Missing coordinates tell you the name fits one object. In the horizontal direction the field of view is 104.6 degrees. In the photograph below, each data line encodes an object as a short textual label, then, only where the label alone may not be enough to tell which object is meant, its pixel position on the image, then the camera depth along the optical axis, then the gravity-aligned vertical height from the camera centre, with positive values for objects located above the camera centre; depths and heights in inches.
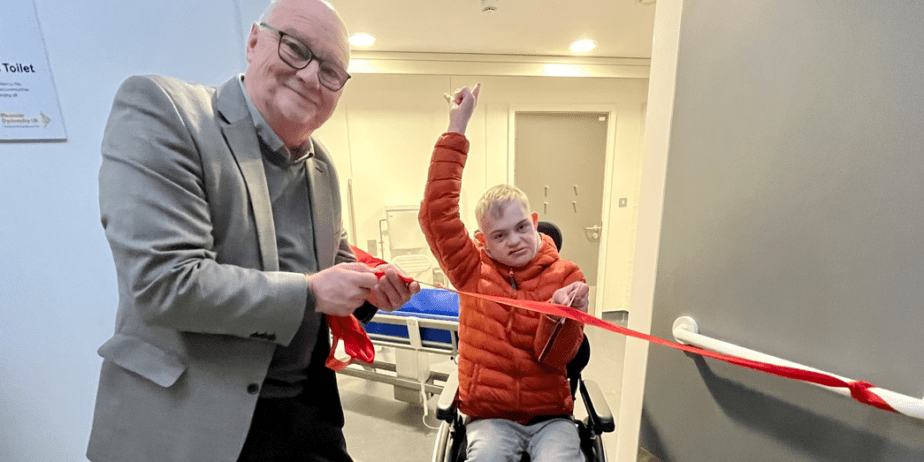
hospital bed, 69.7 -31.6
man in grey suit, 19.8 -3.6
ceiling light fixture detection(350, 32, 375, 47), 92.9 +38.5
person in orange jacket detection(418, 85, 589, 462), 39.6 -16.6
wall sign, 35.0 +10.8
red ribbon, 24.1 -14.0
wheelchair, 40.2 -29.0
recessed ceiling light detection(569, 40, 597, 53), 103.8 +39.7
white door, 135.8 +5.5
